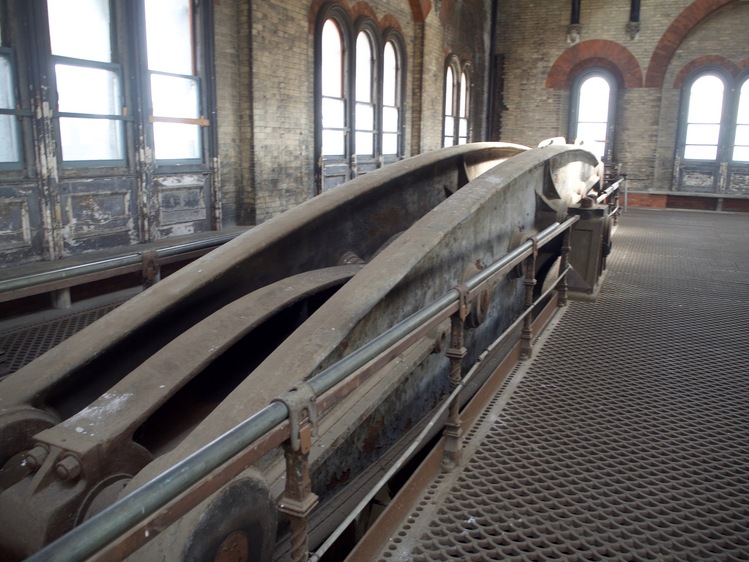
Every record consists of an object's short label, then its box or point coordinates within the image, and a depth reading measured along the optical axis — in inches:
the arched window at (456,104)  598.9
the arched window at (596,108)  648.4
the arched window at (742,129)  596.4
